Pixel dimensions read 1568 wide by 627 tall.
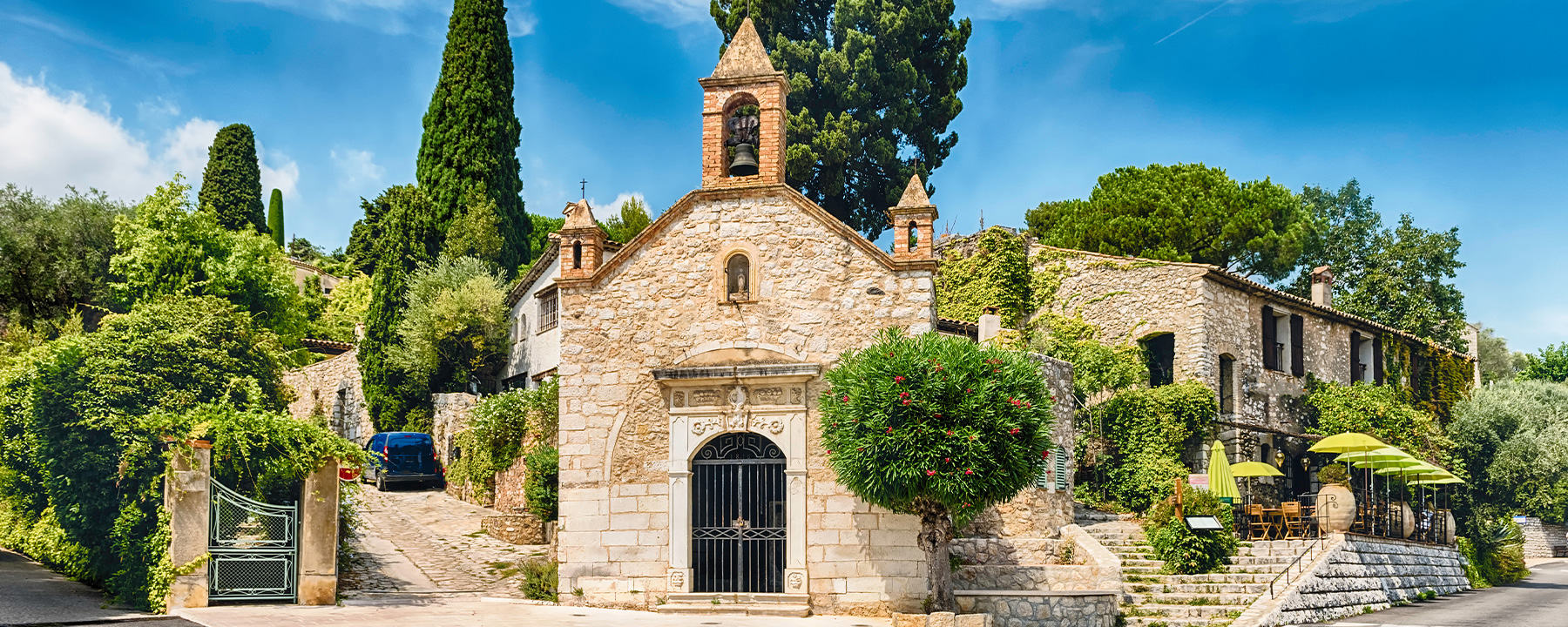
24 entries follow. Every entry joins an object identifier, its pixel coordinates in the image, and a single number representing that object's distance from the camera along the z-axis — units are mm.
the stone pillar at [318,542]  16062
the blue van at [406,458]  29109
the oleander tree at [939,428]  15938
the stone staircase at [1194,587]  20031
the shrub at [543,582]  18938
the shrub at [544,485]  21891
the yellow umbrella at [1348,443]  25844
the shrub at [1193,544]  21719
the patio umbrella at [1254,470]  26344
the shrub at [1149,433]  27000
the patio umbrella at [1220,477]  24422
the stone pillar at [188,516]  15062
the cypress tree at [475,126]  36406
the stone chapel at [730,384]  17688
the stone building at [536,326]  30500
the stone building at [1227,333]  29234
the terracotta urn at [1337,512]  24188
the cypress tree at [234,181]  44750
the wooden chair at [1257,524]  24742
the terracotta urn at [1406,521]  27328
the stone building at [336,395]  35719
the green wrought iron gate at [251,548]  15516
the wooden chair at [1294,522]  24578
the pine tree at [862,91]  37219
